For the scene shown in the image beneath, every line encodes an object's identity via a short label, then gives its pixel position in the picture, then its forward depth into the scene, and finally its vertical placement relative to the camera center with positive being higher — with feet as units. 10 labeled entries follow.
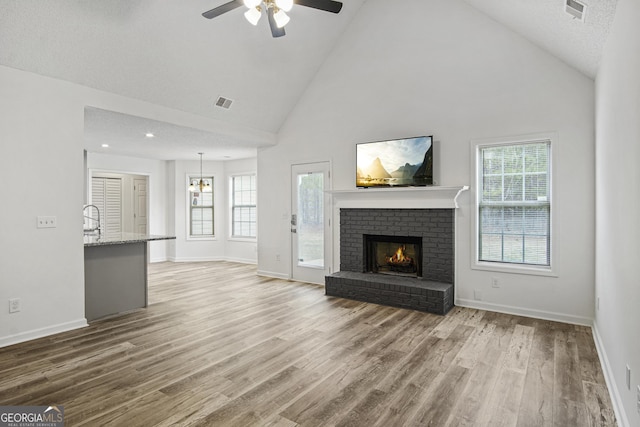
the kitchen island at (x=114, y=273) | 13.76 -2.39
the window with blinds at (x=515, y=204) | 14.06 +0.33
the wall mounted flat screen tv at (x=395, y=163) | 15.89 +2.25
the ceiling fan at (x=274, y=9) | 9.64 +5.46
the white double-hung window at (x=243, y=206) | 28.25 +0.53
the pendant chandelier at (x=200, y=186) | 27.78 +2.07
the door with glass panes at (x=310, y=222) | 19.72 -0.53
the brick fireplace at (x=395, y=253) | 15.16 -2.11
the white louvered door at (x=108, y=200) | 26.50 +0.96
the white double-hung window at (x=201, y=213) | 29.63 +0.00
